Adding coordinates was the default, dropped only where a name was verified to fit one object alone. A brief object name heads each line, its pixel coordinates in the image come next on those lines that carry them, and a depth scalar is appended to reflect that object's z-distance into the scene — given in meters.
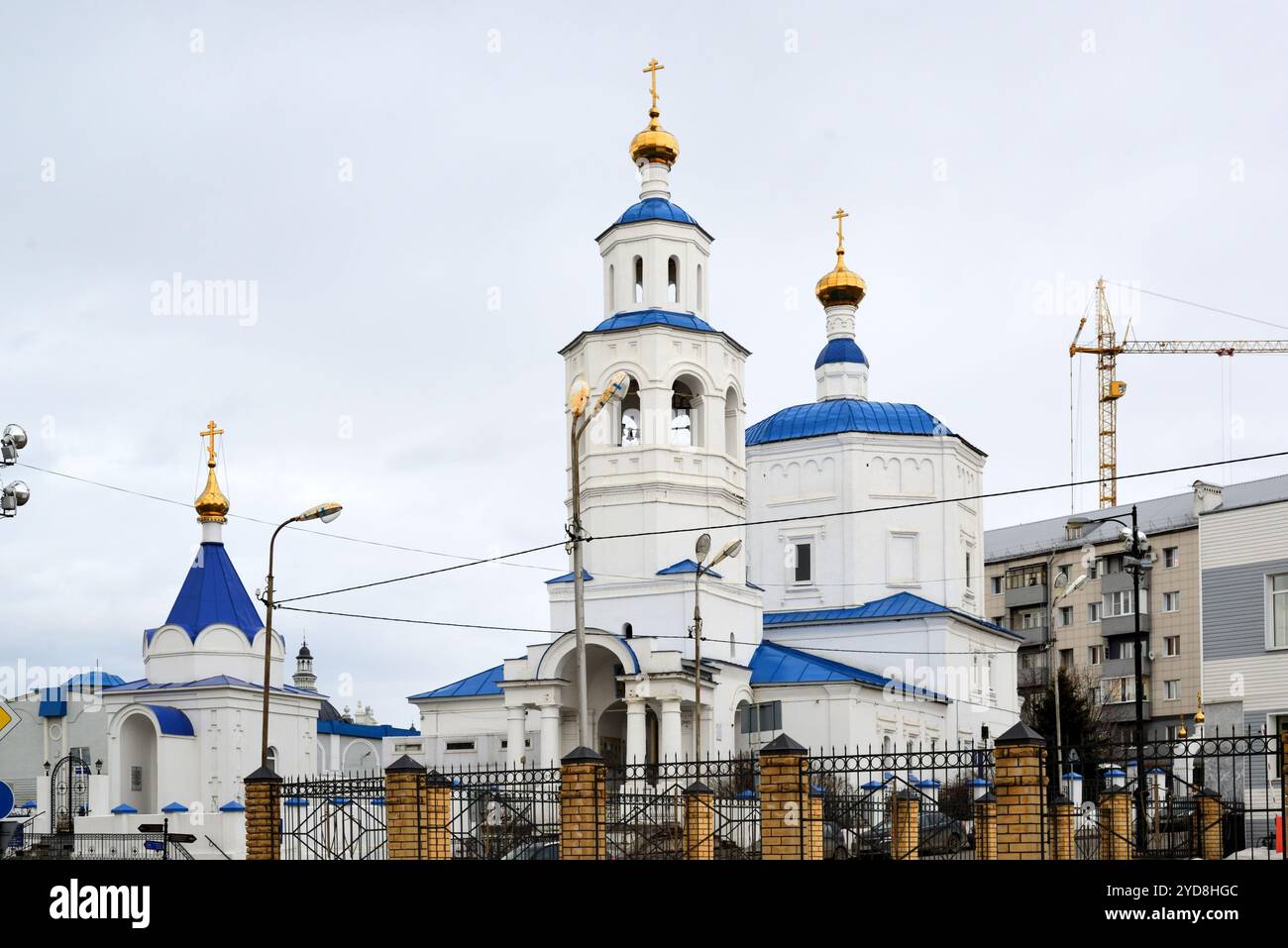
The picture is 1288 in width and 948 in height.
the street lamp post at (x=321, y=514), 24.09
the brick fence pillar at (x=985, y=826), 19.25
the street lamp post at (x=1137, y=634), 18.38
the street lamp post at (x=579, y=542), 20.91
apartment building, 64.69
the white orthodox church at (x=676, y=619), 38.12
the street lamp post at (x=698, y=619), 26.41
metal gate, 36.94
